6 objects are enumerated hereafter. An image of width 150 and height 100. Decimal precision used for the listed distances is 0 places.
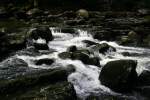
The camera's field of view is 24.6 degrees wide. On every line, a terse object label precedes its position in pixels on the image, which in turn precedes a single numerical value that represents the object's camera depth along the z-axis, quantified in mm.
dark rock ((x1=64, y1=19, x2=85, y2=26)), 22297
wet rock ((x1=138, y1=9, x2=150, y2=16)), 26391
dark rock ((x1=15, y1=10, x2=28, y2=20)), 25425
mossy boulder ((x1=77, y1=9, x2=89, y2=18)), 24734
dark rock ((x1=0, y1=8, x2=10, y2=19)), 26059
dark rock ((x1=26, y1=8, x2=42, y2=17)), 26239
